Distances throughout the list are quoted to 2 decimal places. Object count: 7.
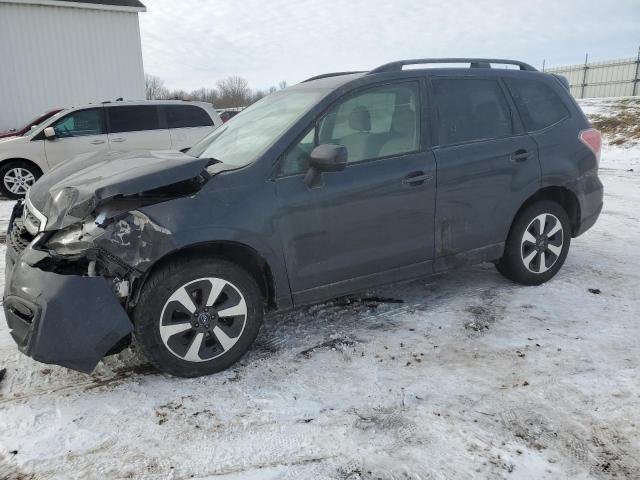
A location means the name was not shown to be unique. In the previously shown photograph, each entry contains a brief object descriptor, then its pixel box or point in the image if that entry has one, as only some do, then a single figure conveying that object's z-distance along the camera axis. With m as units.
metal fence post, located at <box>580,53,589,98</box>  28.72
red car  10.03
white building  18.11
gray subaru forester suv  2.70
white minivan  9.34
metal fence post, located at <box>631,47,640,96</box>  25.88
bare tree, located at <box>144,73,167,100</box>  57.53
